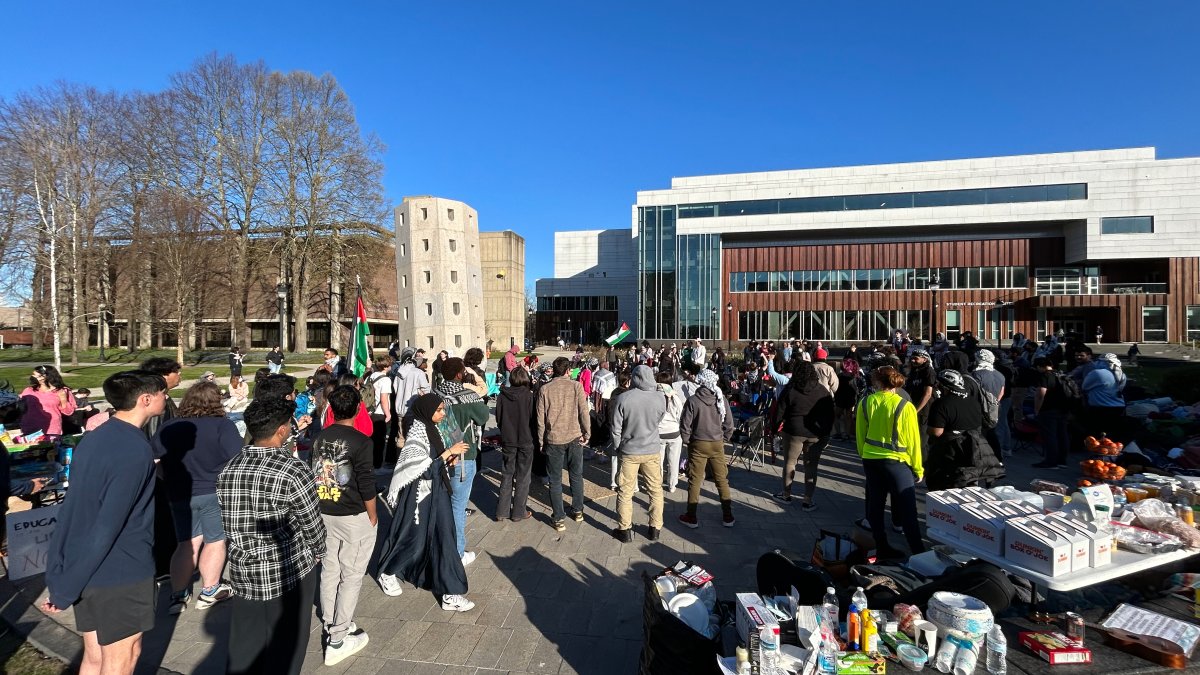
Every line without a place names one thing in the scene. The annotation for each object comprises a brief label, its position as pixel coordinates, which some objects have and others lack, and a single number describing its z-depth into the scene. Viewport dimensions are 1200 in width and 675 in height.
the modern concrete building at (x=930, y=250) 36.12
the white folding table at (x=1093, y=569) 2.87
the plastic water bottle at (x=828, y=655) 2.50
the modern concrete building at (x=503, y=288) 46.78
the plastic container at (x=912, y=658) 2.55
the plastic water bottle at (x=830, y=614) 2.78
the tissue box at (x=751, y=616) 2.68
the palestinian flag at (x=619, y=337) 17.86
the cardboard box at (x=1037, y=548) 2.89
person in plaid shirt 2.75
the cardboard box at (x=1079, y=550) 2.96
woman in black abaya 4.18
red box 2.52
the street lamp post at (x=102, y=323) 27.33
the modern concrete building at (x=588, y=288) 60.78
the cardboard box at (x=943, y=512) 3.56
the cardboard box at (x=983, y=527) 3.23
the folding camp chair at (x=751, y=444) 8.80
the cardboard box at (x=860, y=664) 2.46
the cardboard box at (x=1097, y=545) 3.00
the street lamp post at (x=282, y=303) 21.65
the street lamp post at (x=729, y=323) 44.56
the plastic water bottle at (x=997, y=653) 2.50
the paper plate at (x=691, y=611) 3.05
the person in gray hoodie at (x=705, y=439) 5.79
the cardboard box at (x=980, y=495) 3.64
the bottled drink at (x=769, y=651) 2.55
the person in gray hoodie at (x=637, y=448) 5.45
